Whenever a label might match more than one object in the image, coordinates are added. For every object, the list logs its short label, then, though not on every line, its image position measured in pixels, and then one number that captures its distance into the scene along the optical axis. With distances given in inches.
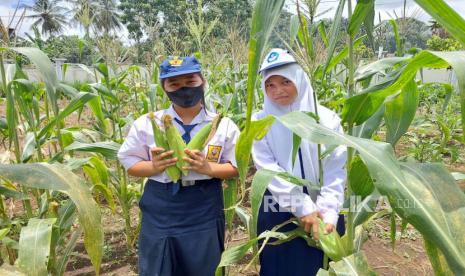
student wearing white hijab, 58.4
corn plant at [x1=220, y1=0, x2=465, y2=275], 30.8
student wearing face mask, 65.4
